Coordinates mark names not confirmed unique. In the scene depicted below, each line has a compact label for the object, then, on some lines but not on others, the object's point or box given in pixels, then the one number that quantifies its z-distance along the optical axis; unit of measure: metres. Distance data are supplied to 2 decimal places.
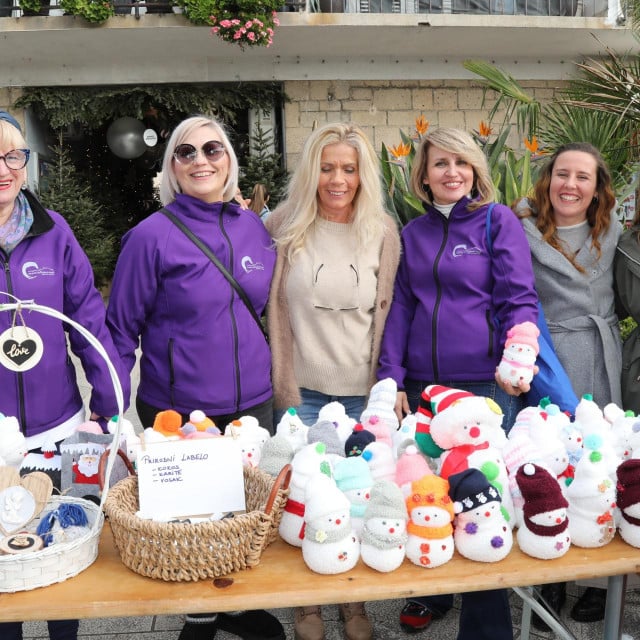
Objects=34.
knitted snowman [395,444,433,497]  1.56
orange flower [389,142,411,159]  4.05
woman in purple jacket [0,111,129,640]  1.94
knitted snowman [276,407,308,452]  1.74
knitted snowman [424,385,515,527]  1.53
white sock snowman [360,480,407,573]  1.40
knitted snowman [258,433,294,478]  1.63
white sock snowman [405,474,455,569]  1.43
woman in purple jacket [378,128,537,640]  2.32
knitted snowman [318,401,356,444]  1.80
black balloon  8.98
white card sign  1.48
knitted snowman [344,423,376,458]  1.65
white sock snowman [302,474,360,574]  1.39
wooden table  1.34
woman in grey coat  2.45
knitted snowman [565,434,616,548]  1.50
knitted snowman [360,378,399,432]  1.88
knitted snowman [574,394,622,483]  1.59
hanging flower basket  8.00
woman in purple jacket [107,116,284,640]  2.16
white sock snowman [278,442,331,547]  1.51
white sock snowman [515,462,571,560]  1.46
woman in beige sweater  2.37
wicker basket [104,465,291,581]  1.35
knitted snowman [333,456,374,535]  1.50
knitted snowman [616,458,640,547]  1.52
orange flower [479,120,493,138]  4.12
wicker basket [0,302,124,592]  1.34
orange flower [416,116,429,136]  4.03
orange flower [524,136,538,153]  4.20
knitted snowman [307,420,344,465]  1.68
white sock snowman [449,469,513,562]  1.44
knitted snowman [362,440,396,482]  1.59
